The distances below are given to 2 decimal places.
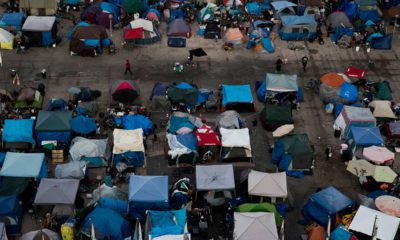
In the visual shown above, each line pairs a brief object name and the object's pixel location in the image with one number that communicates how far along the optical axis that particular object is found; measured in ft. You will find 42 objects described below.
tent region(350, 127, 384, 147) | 122.93
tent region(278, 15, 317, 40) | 167.12
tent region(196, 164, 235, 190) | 110.83
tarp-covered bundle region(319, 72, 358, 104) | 139.85
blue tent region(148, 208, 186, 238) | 99.04
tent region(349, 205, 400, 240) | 102.06
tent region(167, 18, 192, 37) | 165.48
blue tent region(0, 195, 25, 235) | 103.14
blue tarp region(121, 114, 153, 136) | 128.20
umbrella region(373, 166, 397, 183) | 115.44
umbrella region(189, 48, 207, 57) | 157.38
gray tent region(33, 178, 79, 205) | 106.01
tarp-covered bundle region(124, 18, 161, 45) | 161.79
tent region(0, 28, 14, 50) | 156.76
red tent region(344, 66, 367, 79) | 150.51
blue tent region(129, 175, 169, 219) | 106.93
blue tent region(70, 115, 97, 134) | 125.29
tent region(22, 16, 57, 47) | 158.20
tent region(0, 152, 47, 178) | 111.75
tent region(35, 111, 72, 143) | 122.62
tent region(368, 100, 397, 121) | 133.90
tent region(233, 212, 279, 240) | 99.40
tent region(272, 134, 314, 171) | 120.06
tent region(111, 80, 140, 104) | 137.28
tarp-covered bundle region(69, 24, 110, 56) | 156.15
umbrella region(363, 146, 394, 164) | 119.44
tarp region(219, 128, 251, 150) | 121.75
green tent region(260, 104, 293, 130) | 131.03
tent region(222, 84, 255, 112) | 135.74
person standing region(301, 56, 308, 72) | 154.81
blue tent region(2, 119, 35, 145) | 121.90
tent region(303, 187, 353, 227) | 107.55
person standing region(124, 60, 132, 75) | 149.09
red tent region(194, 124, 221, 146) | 121.80
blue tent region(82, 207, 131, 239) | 101.19
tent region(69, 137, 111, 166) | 118.32
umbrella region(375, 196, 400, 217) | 106.83
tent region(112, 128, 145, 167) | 119.34
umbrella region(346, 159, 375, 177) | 117.39
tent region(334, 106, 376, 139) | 128.16
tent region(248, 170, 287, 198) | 110.42
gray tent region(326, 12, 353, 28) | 170.60
